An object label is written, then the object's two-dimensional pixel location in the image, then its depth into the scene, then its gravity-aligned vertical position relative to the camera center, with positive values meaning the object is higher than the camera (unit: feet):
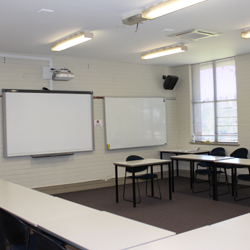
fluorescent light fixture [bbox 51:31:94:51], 16.87 +4.65
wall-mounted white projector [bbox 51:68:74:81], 21.75 +3.37
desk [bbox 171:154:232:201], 19.90 -2.50
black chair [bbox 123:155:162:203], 20.30 -3.12
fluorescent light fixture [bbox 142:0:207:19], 12.19 +4.46
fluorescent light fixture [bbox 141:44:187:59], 20.61 +4.67
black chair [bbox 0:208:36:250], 8.95 -2.93
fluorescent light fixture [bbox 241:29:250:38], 17.19 +4.56
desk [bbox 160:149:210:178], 25.94 -2.54
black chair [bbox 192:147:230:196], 22.51 -3.53
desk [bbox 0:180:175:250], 7.05 -2.57
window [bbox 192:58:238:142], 25.59 +1.52
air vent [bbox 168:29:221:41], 17.48 +4.79
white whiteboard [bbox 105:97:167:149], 25.49 +0.02
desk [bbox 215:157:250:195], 18.15 -2.52
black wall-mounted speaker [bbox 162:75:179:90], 28.29 +3.51
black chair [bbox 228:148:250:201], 23.08 -2.48
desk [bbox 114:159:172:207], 19.03 -2.54
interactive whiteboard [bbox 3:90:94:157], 20.99 +0.19
